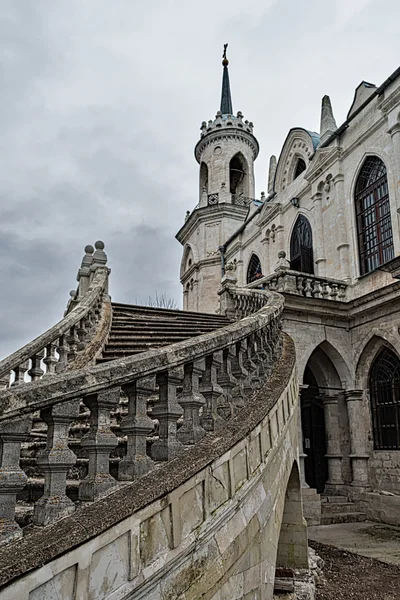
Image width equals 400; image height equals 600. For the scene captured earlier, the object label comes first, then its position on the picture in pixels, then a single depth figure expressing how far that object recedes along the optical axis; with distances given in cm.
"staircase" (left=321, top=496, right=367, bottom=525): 1198
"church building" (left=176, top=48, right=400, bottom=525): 1297
